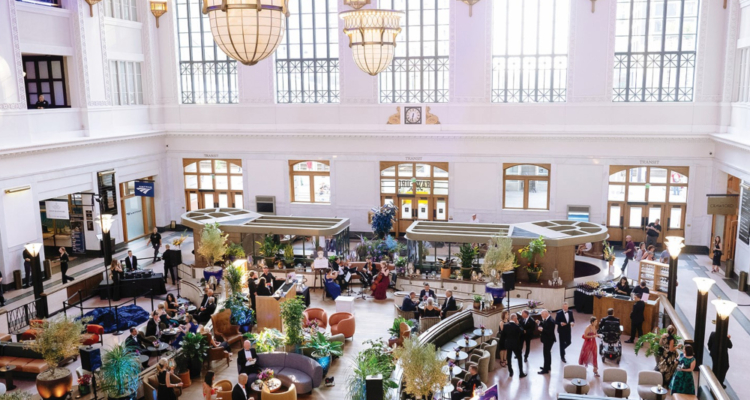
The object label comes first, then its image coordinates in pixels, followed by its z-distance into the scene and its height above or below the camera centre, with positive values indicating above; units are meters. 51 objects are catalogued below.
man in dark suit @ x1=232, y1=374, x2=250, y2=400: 10.43 -4.63
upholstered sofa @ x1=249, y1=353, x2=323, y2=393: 11.50 -4.86
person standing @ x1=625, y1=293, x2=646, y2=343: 14.30 -4.85
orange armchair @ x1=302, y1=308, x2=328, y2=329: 14.71 -4.82
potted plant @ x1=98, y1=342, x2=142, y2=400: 10.67 -4.46
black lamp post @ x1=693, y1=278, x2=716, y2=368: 10.82 -3.70
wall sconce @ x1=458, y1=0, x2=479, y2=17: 22.39 +3.54
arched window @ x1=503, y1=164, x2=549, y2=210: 23.27 -3.00
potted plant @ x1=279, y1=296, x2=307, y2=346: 12.37 -4.12
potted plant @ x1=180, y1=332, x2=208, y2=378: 12.31 -4.69
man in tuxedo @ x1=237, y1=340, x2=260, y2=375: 11.59 -4.60
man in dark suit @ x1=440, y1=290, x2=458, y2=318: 14.62 -4.59
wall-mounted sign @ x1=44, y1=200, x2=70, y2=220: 20.77 -3.29
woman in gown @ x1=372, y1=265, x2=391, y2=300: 17.11 -4.86
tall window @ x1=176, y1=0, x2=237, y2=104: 25.12 +1.67
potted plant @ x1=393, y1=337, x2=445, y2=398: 10.02 -4.14
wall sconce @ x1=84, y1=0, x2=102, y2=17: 21.28 +3.42
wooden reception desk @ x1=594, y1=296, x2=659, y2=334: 14.83 -4.89
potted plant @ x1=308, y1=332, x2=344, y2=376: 12.28 -4.78
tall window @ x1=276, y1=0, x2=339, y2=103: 24.16 +1.89
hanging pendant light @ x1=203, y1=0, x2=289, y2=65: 6.91 +0.89
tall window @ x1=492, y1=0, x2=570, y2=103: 22.39 +1.87
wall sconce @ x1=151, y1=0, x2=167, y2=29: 24.44 +3.77
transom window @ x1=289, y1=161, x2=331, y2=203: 25.20 -2.99
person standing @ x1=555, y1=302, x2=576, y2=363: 13.24 -4.57
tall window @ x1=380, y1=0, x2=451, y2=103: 23.25 +1.75
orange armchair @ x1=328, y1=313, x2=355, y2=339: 13.95 -4.86
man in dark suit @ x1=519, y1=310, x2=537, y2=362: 13.34 -4.65
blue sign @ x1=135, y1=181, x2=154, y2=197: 24.25 -3.11
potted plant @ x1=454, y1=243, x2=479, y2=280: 17.25 -4.17
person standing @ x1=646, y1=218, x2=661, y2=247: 20.89 -4.25
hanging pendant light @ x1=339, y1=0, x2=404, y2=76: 13.07 +1.47
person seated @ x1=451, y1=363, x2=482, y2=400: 10.79 -4.79
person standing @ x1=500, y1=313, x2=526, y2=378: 12.76 -4.70
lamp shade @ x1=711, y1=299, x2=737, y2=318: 10.32 -3.31
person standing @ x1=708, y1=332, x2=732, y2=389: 10.74 -4.57
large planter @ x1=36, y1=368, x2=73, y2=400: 11.01 -4.78
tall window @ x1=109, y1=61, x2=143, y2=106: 23.20 +0.90
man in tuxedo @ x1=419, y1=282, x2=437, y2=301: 15.09 -4.48
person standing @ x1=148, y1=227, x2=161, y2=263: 21.56 -4.53
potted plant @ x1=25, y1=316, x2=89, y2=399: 11.06 -4.31
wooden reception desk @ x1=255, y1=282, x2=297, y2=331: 14.80 -4.75
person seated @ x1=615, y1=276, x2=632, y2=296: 15.55 -4.49
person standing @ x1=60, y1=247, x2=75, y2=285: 18.71 -4.60
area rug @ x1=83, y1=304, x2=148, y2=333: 15.84 -5.29
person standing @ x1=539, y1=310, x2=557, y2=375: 12.79 -4.66
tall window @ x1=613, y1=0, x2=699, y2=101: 21.41 +1.77
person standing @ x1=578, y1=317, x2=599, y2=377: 12.81 -4.96
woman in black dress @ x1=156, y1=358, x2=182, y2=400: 11.11 -4.84
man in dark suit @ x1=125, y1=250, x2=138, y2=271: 18.77 -4.57
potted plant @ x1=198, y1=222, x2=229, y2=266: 17.97 -3.86
